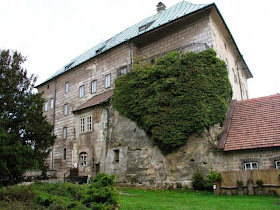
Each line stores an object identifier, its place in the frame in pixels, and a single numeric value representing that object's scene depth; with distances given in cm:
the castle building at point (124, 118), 1677
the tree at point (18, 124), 1085
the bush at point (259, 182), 1330
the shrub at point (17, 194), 796
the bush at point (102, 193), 761
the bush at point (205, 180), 1428
